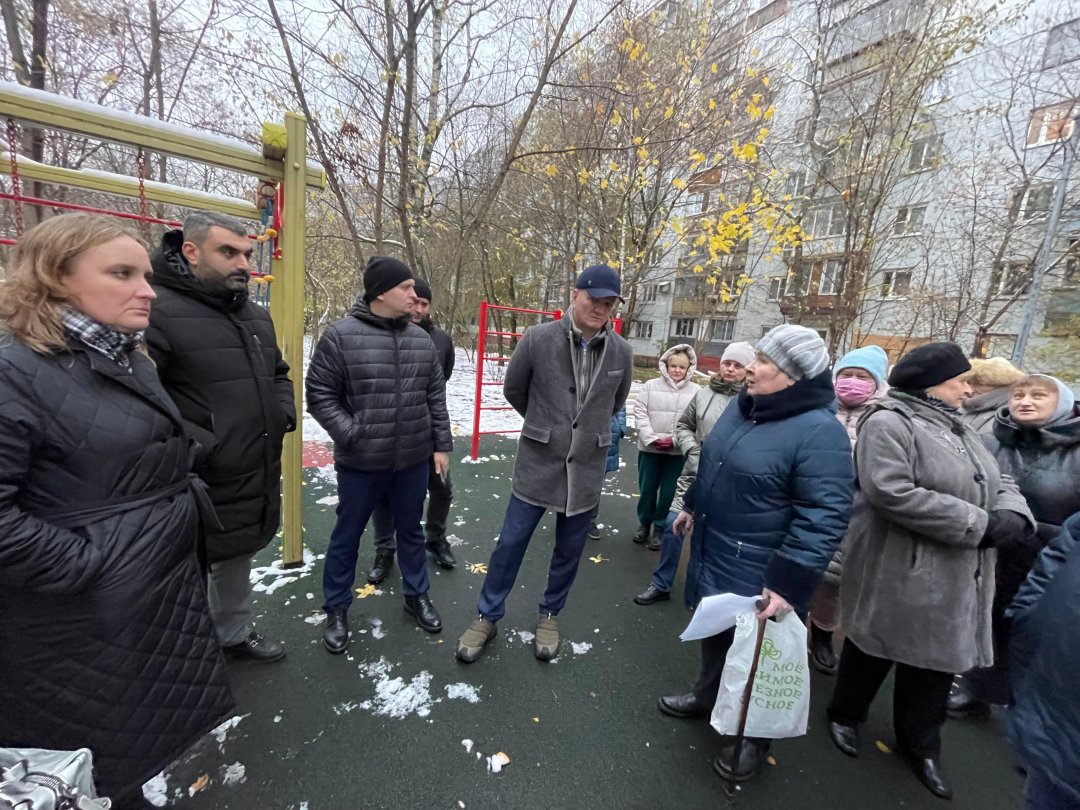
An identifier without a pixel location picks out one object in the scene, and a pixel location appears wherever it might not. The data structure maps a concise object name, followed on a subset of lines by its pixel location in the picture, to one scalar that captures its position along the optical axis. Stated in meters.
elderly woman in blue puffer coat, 1.62
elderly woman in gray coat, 1.70
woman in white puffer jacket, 3.59
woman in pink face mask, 2.60
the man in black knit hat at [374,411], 2.27
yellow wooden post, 2.57
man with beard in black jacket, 1.81
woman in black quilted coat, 1.15
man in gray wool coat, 2.35
